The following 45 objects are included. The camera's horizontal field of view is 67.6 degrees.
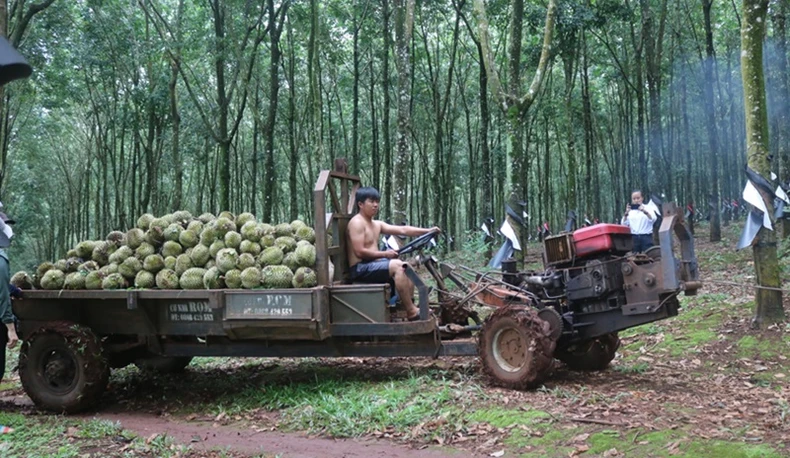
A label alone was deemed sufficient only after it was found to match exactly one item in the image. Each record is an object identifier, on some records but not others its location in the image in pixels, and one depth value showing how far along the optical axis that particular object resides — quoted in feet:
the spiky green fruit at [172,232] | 20.89
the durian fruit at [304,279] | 18.85
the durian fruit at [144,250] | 20.90
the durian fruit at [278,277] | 19.06
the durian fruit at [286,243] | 19.92
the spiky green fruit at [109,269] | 20.98
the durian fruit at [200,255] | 20.21
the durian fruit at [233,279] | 19.35
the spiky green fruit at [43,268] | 21.95
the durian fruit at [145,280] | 20.40
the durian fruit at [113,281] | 20.58
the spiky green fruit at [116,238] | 22.18
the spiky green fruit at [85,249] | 22.25
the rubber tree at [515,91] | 33.53
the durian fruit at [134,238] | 21.27
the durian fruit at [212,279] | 19.56
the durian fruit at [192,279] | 19.79
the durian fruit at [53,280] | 21.18
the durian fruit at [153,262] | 20.52
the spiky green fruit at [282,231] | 20.66
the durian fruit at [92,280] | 20.79
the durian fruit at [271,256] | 19.56
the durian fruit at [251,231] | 20.21
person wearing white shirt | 35.55
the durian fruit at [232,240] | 20.07
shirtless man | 19.61
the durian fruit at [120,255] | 21.21
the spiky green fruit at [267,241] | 20.12
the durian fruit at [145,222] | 21.94
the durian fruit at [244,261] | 19.54
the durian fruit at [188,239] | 20.77
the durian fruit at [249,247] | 19.90
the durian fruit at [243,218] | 21.06
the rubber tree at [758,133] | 22.41
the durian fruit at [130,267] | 20.81
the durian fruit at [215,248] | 20.18
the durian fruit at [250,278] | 19.19
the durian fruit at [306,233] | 20.27
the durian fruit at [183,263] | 20.26
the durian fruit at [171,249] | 20.62
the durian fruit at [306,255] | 19.19
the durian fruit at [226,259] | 19.56
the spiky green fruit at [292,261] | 19.35
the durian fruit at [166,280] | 20.10
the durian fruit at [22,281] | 22.10
